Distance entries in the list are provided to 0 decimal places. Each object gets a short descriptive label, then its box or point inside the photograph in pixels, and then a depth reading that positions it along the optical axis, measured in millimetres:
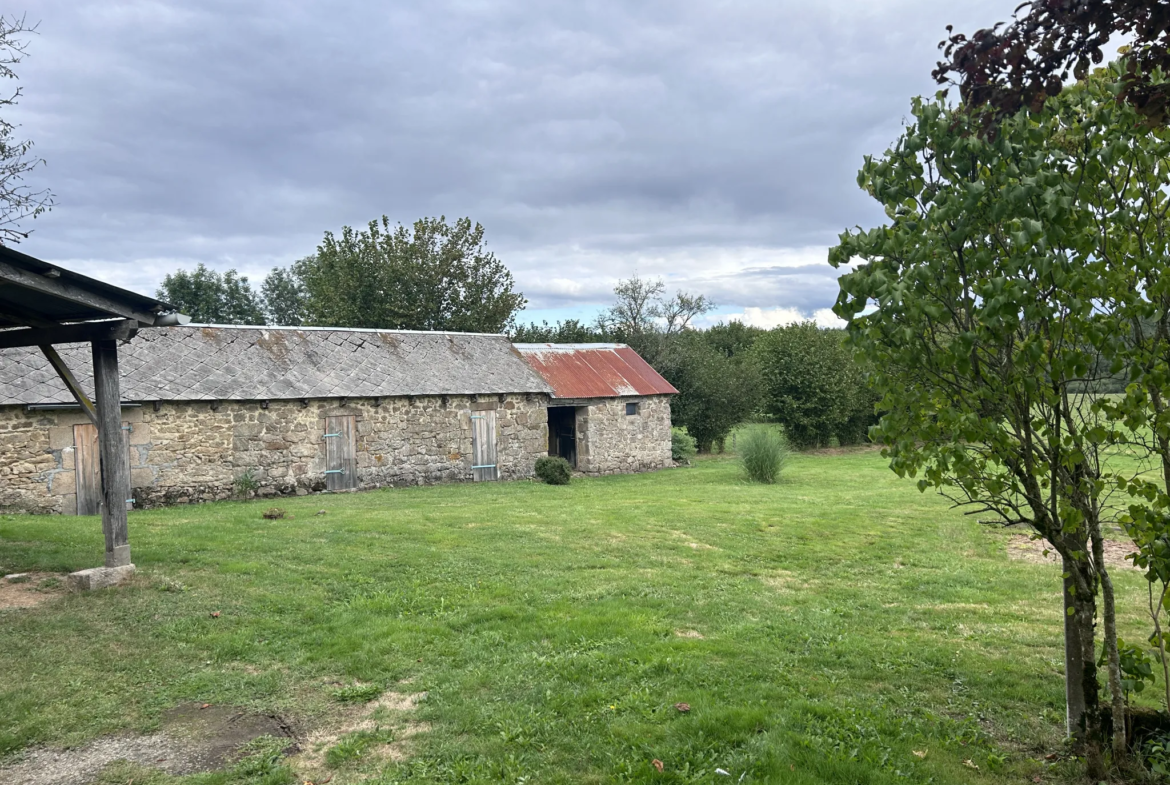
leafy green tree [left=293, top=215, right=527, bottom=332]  33469
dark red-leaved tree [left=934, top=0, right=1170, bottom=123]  3480
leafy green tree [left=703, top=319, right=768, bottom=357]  55531
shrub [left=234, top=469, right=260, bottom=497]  15945
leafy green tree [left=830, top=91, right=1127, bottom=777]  3180
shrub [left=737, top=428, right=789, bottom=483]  20281
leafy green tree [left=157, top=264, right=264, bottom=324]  44625
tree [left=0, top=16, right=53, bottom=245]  11508
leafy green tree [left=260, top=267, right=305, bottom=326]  57262
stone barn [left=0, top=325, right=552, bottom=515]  13906
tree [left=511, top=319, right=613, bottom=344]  38594
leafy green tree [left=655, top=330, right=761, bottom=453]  30031
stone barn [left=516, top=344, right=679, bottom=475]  23281
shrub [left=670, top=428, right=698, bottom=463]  27214
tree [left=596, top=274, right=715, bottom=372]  38594
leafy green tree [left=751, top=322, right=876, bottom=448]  29719
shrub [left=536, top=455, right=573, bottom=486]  19891
